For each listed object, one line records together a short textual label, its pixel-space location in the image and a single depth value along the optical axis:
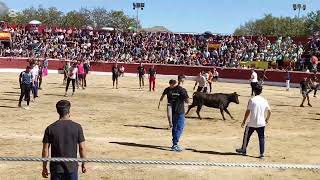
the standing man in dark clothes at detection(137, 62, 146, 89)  30.61
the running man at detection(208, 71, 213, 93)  28.27
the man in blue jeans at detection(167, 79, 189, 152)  11.95
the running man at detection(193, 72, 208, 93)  22.81
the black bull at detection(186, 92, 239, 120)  17.44
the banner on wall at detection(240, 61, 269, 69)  44.91
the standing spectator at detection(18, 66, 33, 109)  18.28
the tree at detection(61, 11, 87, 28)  108.62
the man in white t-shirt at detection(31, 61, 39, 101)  20.52
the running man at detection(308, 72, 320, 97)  24.92
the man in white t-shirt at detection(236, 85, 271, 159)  11.23
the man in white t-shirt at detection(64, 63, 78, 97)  23.34
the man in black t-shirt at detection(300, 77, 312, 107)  23.66
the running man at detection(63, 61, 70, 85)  27.72
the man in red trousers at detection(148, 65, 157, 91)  28.98
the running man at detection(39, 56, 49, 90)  38.96
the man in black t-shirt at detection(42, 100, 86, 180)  6.19
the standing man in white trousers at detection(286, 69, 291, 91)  35.55
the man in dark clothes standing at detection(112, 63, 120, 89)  30.52
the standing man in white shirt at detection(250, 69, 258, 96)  26.85
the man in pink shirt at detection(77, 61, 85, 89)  26.83
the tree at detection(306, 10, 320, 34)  85.72
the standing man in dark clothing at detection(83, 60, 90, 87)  31.54
